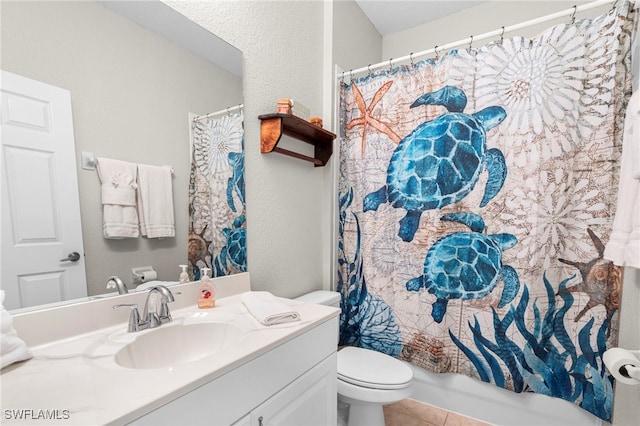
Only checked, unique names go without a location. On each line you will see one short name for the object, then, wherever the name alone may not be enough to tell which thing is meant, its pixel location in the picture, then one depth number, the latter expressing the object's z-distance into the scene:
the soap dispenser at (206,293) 1.09
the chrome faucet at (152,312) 0.87
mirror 0.75
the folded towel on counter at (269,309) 0.94
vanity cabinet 0.61
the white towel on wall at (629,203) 0.97
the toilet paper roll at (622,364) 1.00
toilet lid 1.28
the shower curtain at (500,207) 1.25
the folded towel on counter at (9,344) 0.62
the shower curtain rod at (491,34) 1.23
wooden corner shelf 1.31
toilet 1.26
